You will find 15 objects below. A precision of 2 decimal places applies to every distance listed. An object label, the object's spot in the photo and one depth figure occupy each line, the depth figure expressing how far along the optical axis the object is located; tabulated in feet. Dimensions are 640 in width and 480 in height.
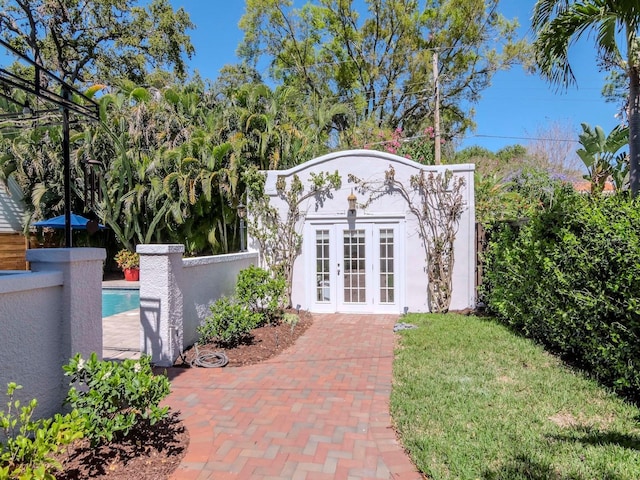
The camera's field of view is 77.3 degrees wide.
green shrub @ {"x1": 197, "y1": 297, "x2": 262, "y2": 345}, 20.59
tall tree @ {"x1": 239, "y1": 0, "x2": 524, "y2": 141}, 72.38
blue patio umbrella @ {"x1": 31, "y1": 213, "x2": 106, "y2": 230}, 44.11
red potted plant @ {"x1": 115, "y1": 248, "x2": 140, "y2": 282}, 47.65
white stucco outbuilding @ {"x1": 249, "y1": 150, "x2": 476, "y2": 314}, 30.04
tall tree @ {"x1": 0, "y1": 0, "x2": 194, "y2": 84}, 64.18
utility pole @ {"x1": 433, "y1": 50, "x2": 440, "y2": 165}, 42.85
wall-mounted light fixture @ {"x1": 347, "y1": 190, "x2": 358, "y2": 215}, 30.36
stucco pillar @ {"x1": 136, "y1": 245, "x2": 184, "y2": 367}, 18.10
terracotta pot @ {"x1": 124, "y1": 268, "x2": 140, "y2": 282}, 47.70
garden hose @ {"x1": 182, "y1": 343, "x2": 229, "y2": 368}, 18.54
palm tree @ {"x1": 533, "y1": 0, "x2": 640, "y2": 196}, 17.24
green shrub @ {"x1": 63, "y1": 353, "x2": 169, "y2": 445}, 9.69
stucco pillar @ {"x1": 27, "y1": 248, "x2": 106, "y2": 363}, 11.76
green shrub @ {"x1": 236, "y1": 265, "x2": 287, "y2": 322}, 24.54
